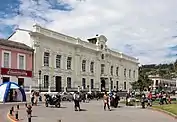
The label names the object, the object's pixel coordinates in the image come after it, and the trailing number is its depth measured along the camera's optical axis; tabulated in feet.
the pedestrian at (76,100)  59.67
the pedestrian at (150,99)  73.58
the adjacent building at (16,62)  91.92
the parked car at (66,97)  94.77
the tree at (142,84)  124.89
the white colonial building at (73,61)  104.87
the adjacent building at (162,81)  256.53
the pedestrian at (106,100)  63.13
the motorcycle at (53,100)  66.83
